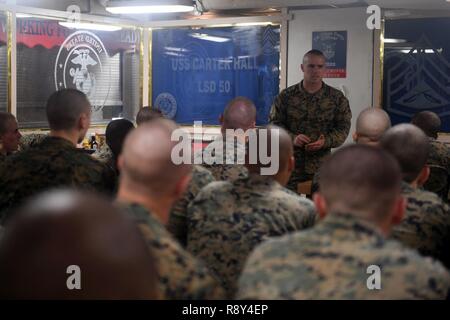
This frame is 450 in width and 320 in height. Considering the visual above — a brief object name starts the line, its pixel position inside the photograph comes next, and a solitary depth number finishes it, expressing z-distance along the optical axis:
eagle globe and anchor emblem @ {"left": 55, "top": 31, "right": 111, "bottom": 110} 6.61
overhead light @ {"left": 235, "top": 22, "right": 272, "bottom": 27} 6.97
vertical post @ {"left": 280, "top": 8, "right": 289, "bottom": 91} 6.83
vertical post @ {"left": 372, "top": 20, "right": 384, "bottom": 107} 6.45
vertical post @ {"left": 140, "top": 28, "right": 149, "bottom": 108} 7.71
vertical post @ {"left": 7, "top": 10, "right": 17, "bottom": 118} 6.01
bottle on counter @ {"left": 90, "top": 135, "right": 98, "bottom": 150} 6.72
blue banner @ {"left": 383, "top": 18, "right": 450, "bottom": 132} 6.30
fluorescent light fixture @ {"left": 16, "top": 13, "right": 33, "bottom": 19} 6.11
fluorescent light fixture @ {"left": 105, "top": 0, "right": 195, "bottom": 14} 5.72
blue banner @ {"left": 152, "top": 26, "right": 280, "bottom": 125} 7.03
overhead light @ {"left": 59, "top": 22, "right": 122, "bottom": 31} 6.67
